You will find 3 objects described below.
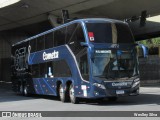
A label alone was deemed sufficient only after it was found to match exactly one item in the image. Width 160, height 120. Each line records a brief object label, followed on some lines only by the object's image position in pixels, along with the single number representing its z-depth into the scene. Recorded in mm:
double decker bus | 16391
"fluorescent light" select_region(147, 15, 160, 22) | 43406
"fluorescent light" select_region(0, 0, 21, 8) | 32797
